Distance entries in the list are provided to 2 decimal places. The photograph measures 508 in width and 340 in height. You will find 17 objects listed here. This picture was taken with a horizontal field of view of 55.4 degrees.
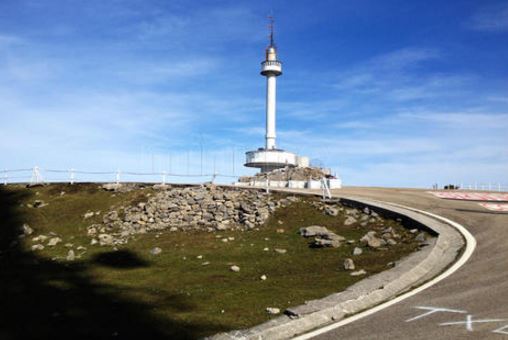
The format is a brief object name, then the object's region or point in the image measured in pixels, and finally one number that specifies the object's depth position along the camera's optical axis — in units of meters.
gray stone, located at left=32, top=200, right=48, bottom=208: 31.75
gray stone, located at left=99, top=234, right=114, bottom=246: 23.53
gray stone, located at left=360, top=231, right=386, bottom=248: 17.80
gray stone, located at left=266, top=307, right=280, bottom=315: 9.98
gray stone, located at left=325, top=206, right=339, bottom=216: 24.50
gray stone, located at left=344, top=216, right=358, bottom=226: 22.77
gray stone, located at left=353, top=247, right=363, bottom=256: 16.95
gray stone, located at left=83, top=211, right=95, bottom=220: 29.02
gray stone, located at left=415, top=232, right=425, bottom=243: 17.33
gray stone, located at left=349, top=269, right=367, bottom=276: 13.53
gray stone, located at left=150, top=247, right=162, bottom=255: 20.08
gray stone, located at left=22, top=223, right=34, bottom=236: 27.15
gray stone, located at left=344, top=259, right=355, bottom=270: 14.55
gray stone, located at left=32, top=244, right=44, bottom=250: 23.70
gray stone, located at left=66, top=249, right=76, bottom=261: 20.42
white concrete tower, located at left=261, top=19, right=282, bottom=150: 60.41
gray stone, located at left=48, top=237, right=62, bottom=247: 24.50
